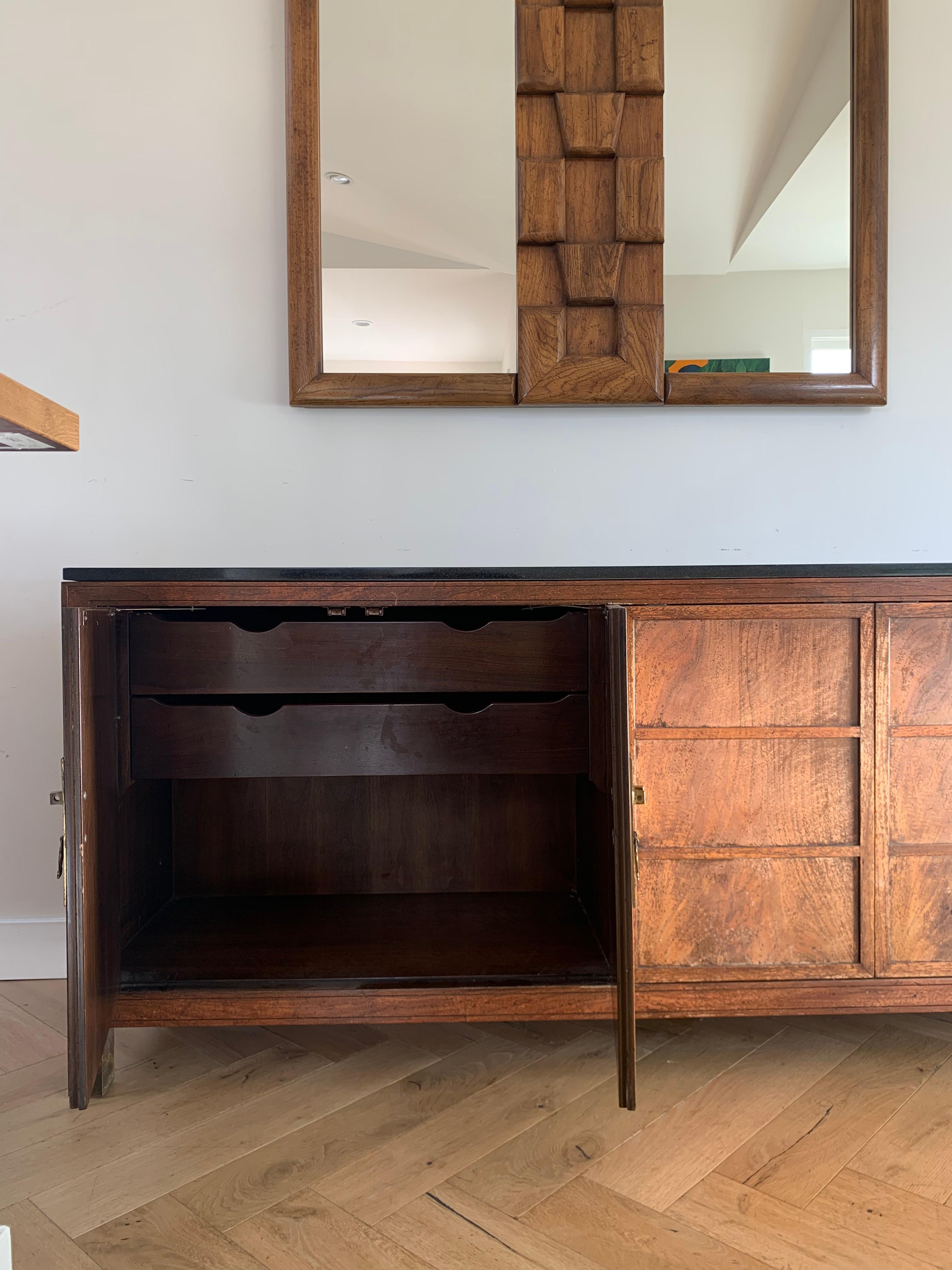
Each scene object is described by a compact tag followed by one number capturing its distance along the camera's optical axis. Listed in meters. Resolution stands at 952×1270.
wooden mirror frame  1.62
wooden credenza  1.19
